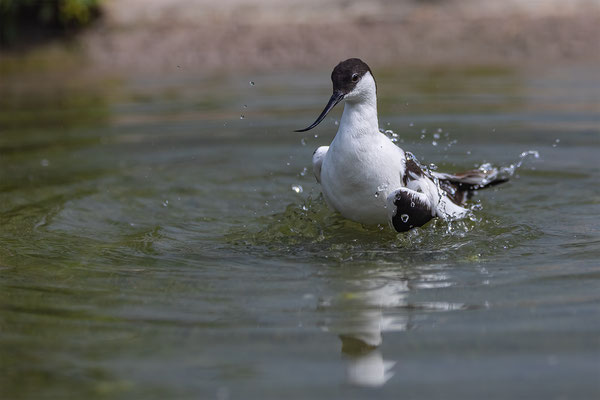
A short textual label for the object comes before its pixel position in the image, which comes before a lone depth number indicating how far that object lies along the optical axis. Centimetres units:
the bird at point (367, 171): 1030
